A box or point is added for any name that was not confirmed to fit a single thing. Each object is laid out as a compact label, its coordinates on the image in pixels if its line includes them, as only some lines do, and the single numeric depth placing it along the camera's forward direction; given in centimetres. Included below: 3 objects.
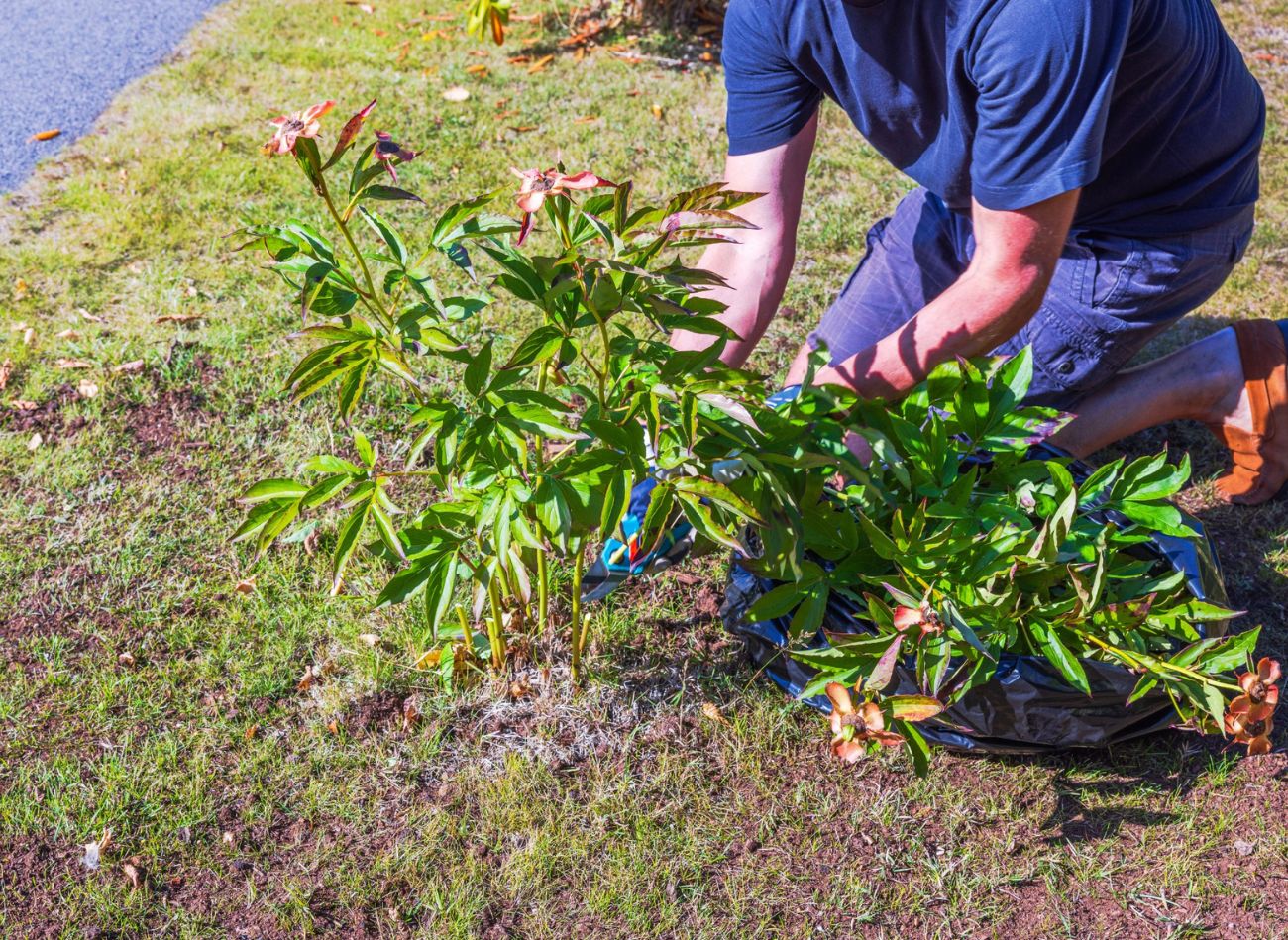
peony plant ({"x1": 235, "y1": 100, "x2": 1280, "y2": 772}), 150
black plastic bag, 191
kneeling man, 176
